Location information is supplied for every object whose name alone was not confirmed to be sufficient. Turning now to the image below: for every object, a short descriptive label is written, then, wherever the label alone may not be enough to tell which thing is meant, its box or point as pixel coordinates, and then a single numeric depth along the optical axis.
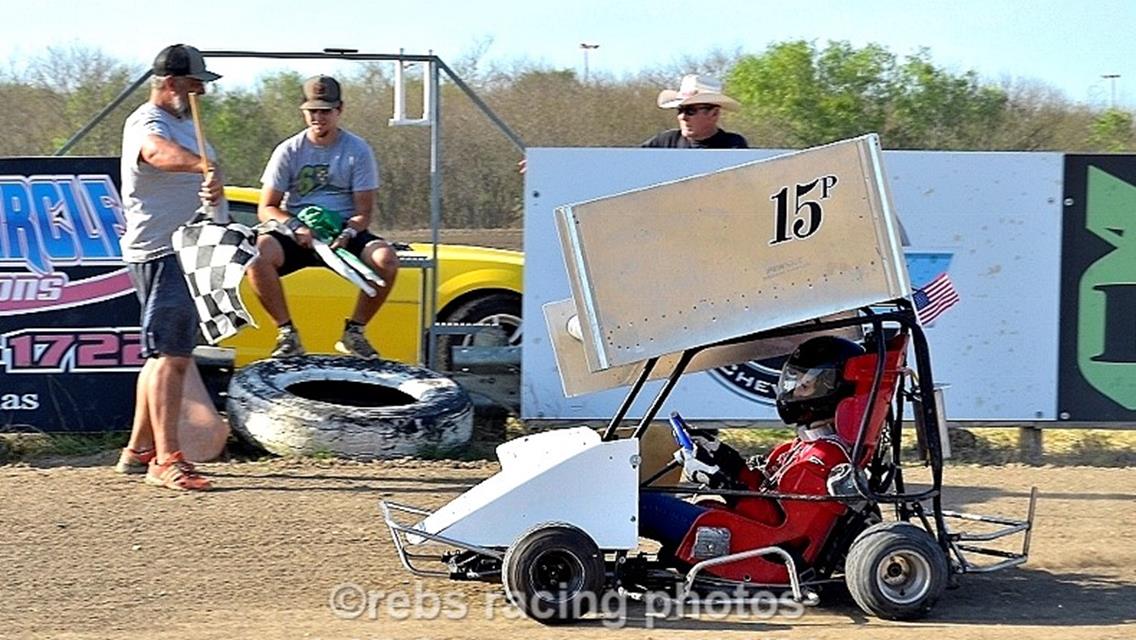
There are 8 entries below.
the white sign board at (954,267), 19.91
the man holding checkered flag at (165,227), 16.36
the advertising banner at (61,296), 19.83
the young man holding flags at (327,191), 19.98
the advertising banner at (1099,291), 20.02
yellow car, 21.34
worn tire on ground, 18.59
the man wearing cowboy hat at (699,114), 20.28
